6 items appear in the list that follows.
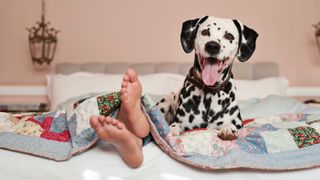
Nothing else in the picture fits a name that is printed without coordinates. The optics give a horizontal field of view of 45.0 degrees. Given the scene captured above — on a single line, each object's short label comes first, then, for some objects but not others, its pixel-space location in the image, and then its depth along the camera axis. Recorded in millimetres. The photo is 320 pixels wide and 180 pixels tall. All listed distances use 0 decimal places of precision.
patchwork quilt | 1144
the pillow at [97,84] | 2676
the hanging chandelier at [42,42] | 3111
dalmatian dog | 1474
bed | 1139
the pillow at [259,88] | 2703
